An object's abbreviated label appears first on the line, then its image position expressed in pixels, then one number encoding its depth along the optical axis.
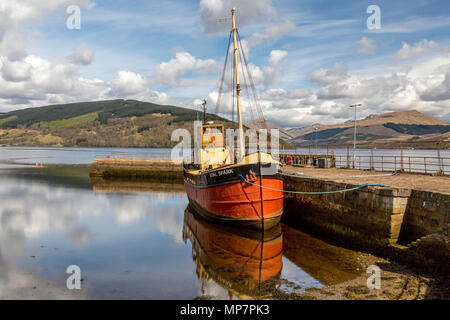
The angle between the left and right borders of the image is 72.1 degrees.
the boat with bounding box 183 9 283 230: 16.69
